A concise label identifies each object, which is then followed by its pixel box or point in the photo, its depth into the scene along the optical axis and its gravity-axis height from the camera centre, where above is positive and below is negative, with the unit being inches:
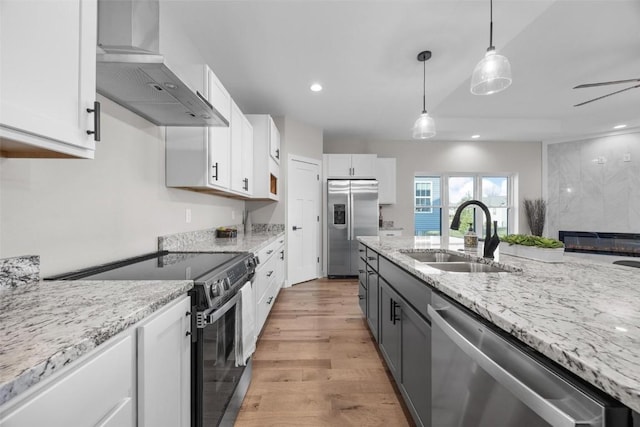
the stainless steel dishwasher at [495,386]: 19.5 -15.2
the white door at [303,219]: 171.6 -1.2
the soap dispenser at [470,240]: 78.1 -6.2
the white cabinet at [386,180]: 216.8 +30.0
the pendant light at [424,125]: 105.9 +36.8
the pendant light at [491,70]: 68.4 +37.9
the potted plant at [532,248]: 55.2 -6.3
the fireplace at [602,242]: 194.4 -17.5
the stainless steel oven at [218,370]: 41.8 -26.8
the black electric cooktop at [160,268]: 44.4 -9.8
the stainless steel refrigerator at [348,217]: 191.0 +0.4
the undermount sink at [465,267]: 60.7 -11.6
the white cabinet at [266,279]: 87.5 -23.1
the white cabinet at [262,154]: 137.4 +32.0
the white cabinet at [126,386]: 19.3 -15.4
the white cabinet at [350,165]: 200.4 +38.7
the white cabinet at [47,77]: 26.4 +15.1
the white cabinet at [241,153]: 102.5 +26.8
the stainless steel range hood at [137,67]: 43.8 +24.5
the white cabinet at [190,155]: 78.6 +17.8
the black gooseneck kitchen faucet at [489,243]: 61.6 -5.6
